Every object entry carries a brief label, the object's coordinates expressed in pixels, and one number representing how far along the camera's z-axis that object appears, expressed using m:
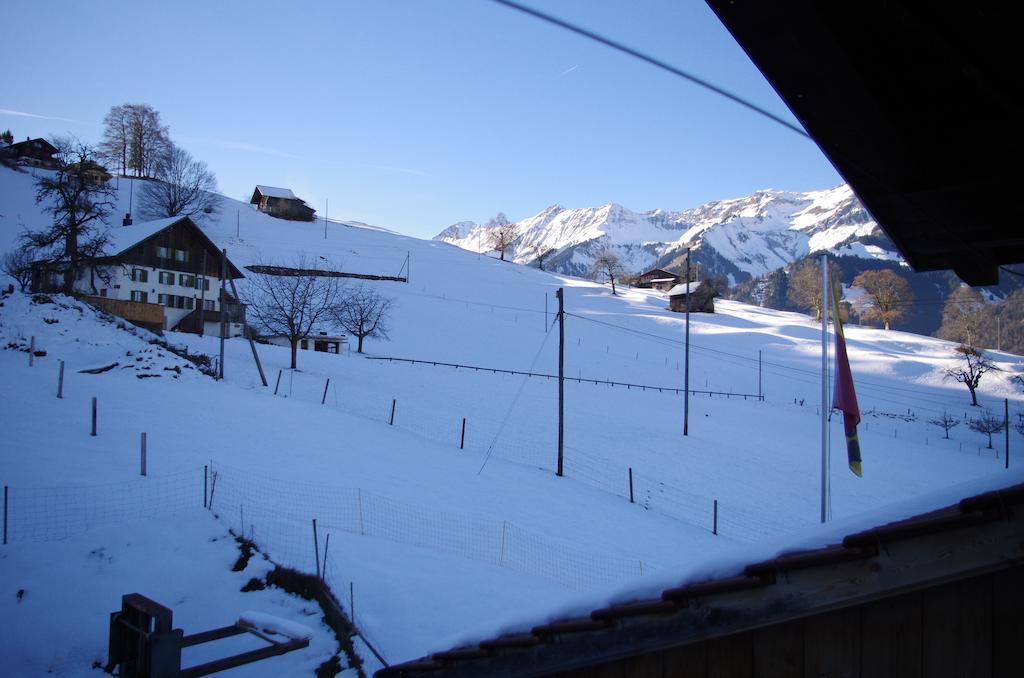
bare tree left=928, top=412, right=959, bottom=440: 42.47
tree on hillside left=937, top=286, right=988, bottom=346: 63.62
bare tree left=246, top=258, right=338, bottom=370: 33.91
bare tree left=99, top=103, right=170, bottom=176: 90.50
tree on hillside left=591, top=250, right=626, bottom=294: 101.04
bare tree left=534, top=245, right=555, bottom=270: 115.16
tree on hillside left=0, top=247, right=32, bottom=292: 38.72
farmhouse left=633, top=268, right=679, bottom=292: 104.69
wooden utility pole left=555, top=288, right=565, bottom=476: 21.38
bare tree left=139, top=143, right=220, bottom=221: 79.19
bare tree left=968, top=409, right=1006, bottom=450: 41.78
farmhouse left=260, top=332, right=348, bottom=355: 47.81
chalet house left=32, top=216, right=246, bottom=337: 41.75
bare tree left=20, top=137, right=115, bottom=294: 36.34
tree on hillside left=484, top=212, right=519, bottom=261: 115.00
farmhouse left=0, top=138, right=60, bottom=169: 84.62
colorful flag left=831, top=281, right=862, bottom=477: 12.11
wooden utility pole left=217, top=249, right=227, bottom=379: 27.02
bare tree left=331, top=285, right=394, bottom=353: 47.37
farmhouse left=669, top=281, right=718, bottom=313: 82.69
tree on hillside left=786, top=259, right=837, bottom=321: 95.95
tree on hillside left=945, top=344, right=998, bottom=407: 51.22
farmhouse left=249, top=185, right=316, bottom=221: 102.19
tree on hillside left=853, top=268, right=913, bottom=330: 87.38
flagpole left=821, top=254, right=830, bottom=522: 12.94
